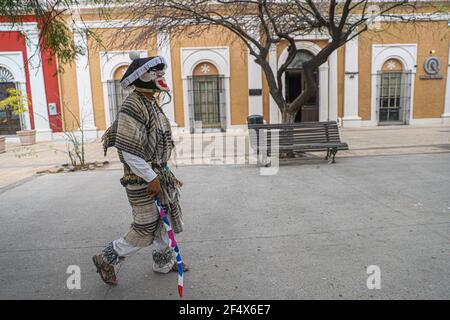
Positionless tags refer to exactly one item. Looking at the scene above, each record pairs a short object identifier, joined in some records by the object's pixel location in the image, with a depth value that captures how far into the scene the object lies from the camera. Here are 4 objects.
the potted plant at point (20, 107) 13.54
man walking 2.77
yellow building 16.39
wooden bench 8.18
